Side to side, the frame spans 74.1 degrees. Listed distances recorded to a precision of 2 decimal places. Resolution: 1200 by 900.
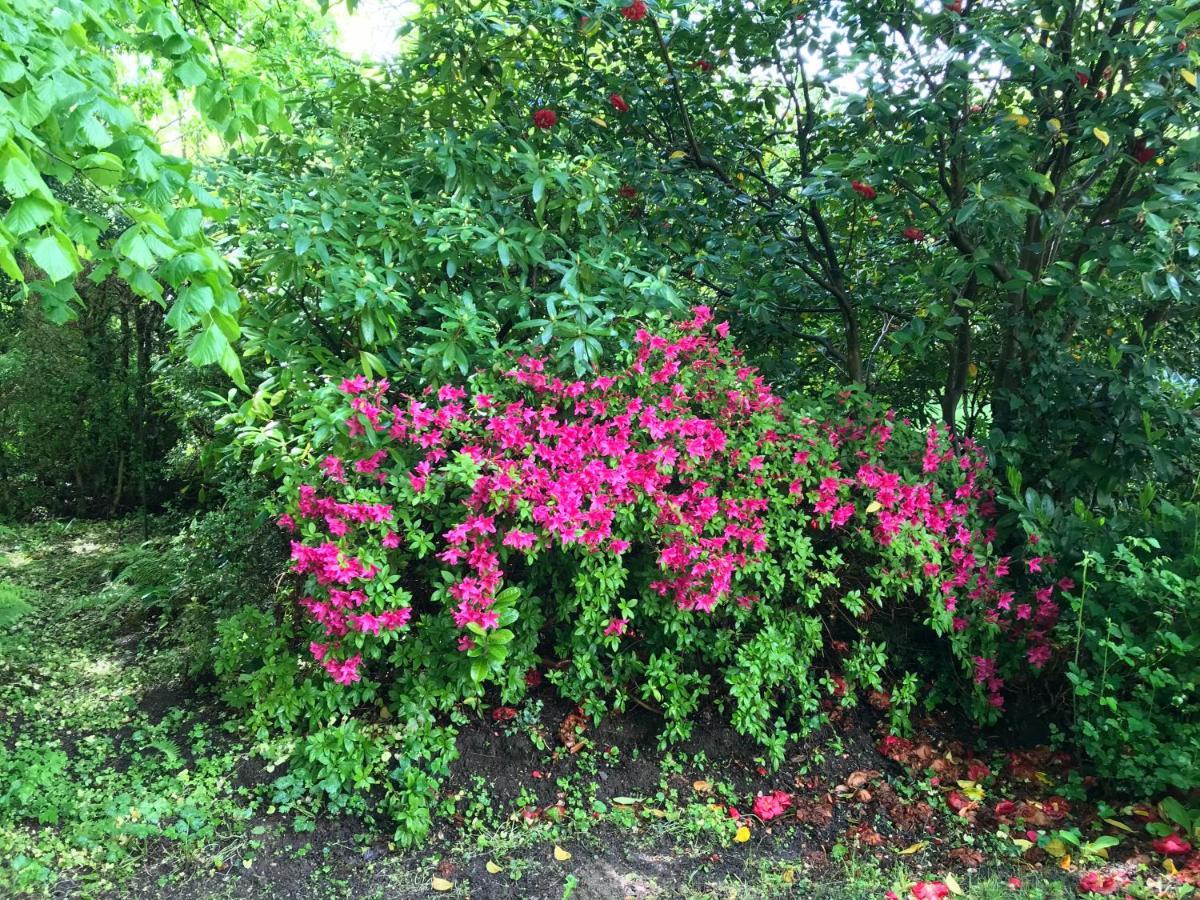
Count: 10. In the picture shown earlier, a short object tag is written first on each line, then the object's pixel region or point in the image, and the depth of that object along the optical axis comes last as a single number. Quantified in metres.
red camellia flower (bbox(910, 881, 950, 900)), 2.35
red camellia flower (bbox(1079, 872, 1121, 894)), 2.33
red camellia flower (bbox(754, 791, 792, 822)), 2.80
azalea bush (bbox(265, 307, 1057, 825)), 2.59
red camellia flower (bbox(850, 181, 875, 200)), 3.39
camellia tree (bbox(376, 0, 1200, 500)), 3.09
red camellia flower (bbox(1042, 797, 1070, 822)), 2.81
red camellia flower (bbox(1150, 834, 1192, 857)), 2.50
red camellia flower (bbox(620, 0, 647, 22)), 3.21
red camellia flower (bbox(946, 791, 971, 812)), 2.89
